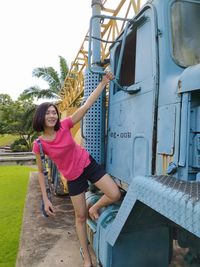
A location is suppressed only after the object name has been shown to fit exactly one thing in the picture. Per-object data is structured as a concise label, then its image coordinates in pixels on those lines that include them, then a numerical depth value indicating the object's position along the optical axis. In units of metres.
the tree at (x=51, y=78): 18.06
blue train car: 1.69
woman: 2.66
